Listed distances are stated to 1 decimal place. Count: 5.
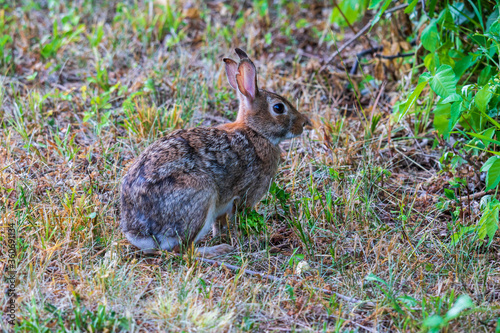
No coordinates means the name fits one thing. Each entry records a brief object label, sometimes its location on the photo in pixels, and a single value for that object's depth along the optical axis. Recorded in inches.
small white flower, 285.7
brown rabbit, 297.1
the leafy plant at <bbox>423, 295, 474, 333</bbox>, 215.5
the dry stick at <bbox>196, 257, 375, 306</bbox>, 262.8
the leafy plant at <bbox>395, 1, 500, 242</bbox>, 280.1
